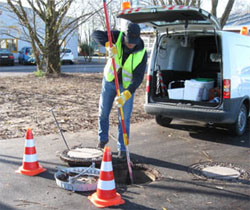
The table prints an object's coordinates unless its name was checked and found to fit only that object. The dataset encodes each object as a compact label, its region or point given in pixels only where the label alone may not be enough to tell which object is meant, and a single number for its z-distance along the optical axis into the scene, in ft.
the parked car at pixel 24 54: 91.35
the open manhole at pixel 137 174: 14.78
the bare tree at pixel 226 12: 47.95
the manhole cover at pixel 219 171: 14.56
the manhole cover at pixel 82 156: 15.17
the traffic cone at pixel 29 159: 14.25
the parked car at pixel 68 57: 97.45
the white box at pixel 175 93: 22.15
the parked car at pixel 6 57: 85.74
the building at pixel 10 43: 102.37
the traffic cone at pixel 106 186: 11.63
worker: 14.87
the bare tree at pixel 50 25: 47.75
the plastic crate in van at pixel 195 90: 22.00
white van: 19.20
